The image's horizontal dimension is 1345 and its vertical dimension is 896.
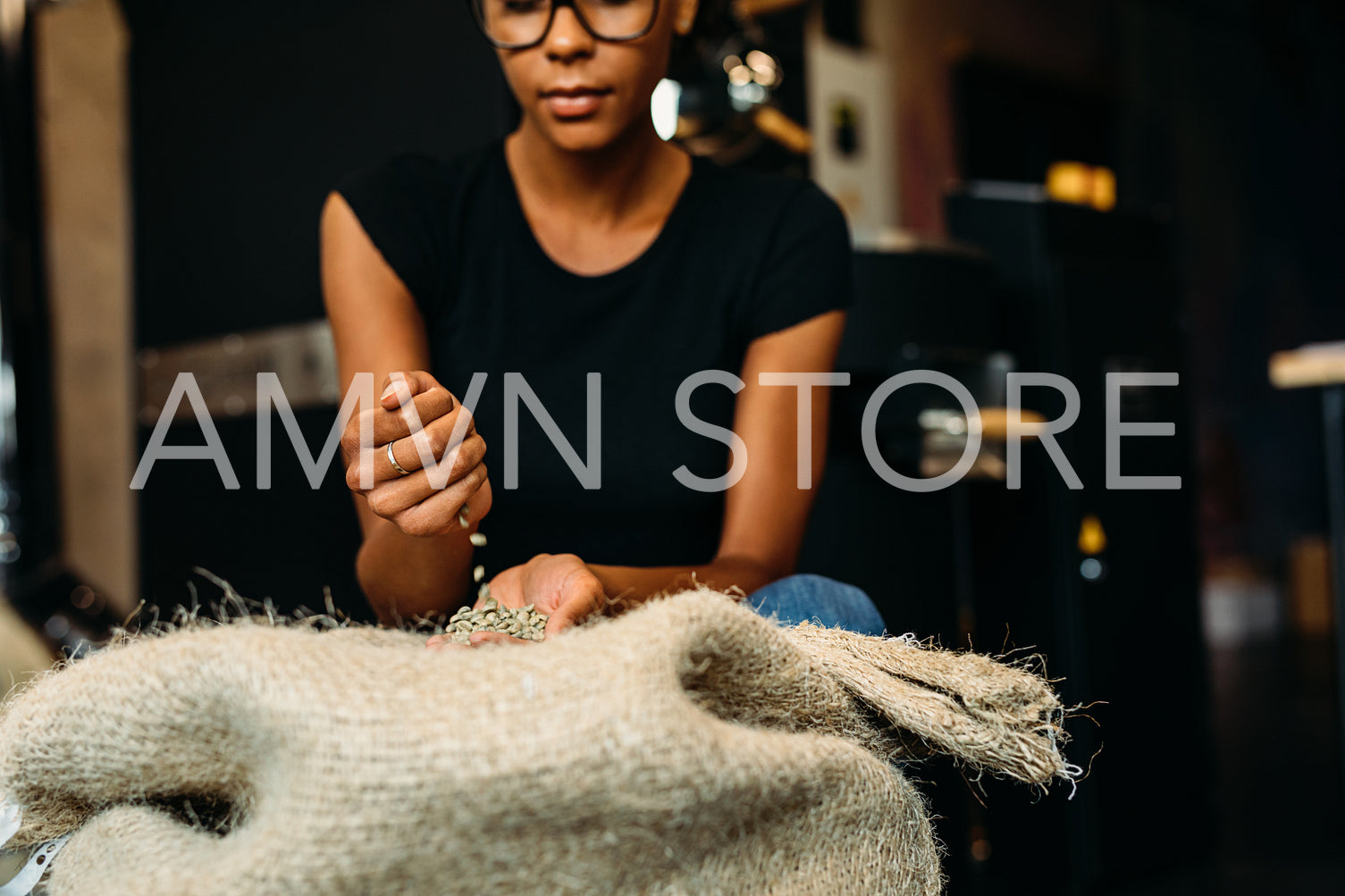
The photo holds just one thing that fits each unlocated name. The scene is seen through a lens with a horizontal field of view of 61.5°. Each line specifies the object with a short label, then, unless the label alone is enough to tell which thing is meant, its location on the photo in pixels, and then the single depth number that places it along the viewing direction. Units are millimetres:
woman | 871
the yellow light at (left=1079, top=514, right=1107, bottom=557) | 2051
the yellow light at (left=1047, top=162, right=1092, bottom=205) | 4930
